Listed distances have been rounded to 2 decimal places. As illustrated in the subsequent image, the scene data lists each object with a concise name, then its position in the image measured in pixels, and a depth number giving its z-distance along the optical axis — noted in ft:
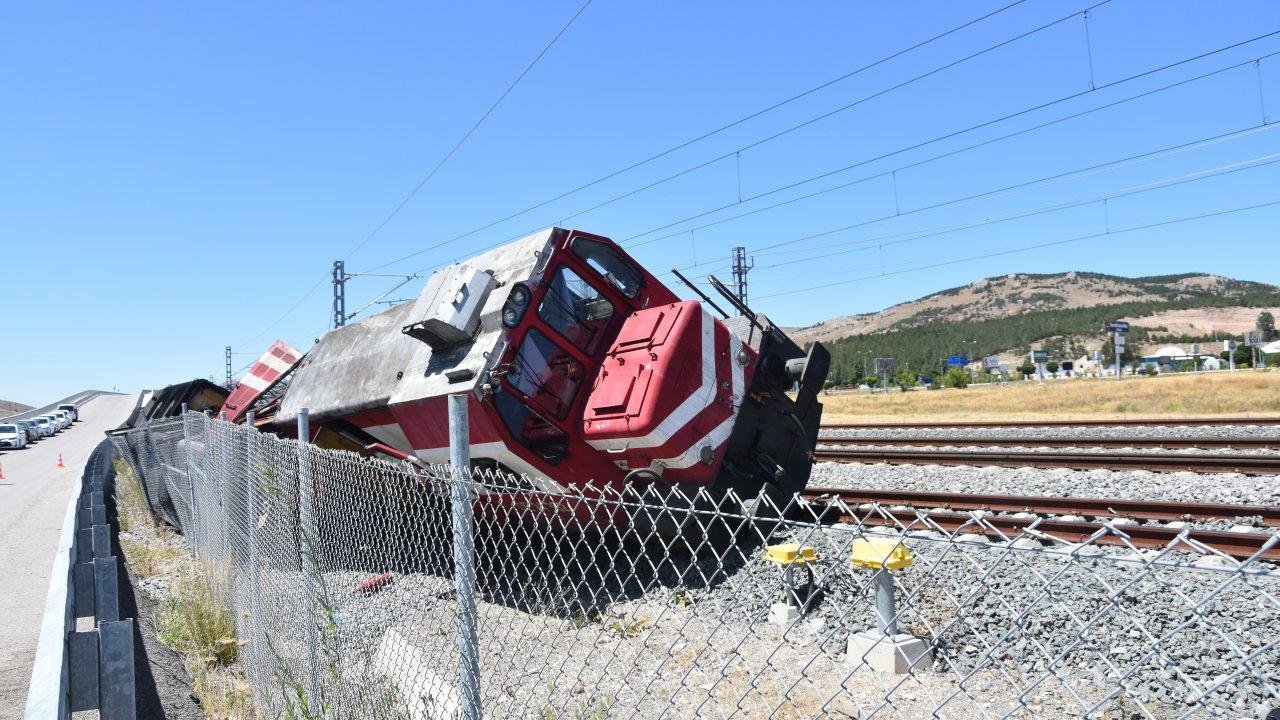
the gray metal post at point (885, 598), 16.05
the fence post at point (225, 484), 21.38
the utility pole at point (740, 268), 138.82
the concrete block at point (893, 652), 15.60
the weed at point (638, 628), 18.79
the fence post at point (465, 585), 10.10
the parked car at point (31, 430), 151.47
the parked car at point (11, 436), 134.72
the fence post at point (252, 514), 17.04
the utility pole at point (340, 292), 124.36
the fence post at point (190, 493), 29.60
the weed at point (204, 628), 22.81
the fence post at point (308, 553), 14.42
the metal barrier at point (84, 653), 11.32
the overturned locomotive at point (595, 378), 25.04
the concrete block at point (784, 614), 19.87
